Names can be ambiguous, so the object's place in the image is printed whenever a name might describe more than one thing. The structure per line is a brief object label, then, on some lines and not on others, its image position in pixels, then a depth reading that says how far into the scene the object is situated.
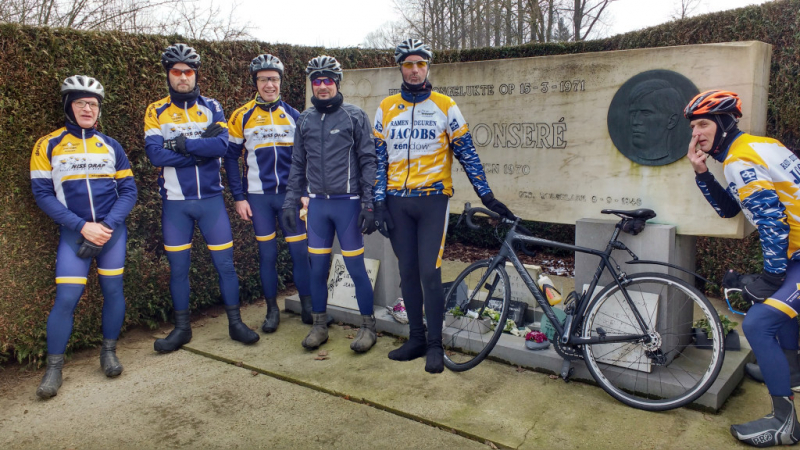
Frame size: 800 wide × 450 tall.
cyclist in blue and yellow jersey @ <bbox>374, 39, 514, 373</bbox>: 3.82
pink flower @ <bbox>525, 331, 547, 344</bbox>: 3.99
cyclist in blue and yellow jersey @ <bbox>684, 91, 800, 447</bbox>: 2.84
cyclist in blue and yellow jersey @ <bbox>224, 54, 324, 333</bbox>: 4.64
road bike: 3.38
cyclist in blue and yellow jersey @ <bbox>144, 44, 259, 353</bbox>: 4.23
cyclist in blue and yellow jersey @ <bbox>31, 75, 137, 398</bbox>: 3.74
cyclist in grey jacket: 4.14
